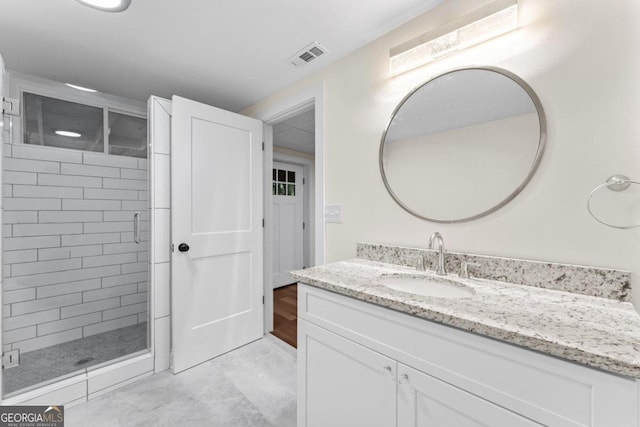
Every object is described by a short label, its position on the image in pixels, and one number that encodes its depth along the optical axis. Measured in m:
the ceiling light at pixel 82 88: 2.25
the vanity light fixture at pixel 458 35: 1.14
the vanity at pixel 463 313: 0.64
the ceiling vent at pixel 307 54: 1.72
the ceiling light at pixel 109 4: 1.33
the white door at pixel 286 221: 4.01
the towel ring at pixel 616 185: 0.93
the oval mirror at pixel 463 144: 1.14
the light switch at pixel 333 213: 1.84
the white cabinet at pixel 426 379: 0.61
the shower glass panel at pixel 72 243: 2.02
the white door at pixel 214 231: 2.00
